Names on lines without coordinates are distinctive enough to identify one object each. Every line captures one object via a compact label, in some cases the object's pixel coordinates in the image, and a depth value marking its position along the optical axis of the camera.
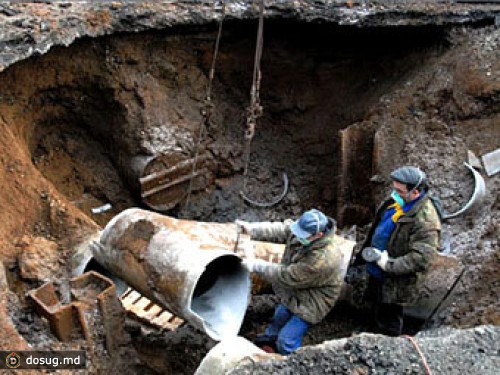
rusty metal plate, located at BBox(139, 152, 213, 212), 7.10
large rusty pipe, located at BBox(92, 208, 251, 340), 4.74
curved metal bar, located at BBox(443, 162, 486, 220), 6.11
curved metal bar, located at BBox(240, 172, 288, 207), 7.64
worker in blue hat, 4.65
